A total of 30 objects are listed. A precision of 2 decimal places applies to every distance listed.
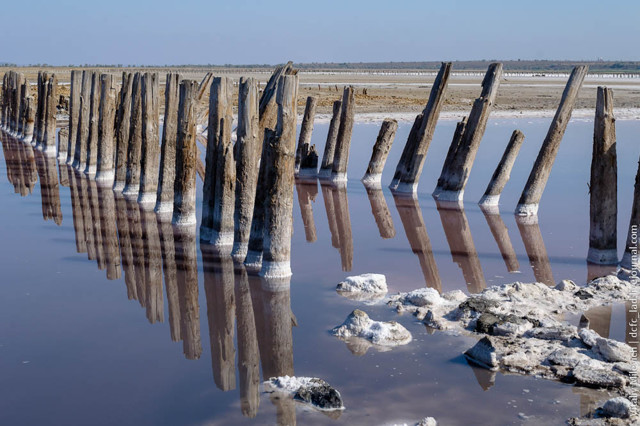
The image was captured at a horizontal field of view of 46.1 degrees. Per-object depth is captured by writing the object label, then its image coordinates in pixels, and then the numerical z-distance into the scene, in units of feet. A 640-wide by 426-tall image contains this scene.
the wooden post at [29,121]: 71.72
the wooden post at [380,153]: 46.44
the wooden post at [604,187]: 29.12
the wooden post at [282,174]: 25.85
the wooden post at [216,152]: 30.66
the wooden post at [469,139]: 40.50
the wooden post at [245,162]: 28.55
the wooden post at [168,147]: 35.50
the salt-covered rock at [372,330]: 21.26
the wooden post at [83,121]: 51.72
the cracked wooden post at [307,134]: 51.64
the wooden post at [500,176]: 39.75
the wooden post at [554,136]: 36.60
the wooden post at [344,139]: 47.29
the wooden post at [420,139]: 43.09
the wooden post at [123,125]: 41.75
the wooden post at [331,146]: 49.93
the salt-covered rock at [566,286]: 25.59
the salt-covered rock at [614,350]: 19.52
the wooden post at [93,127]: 49.80
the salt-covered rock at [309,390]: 17.29
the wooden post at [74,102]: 52.85
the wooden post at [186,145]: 33.53
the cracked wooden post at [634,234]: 27.91
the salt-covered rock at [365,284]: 25.80
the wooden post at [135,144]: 39.17
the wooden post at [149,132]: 38.01
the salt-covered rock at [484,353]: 19.43
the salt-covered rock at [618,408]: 16.57
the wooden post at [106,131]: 46.37
